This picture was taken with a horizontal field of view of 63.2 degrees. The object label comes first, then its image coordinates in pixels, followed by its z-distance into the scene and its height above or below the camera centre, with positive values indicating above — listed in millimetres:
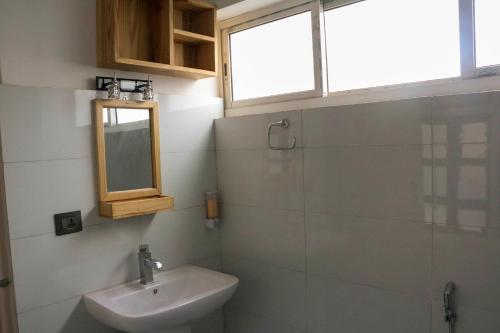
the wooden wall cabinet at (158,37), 1827 +596
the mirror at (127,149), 1859 +30
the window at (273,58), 2129 +516
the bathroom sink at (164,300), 1615 -652
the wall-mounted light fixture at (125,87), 1862 +326
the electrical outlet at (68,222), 1731 -278
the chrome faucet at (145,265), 1966 -530
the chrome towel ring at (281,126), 2023 +94
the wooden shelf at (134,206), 1804 -238
